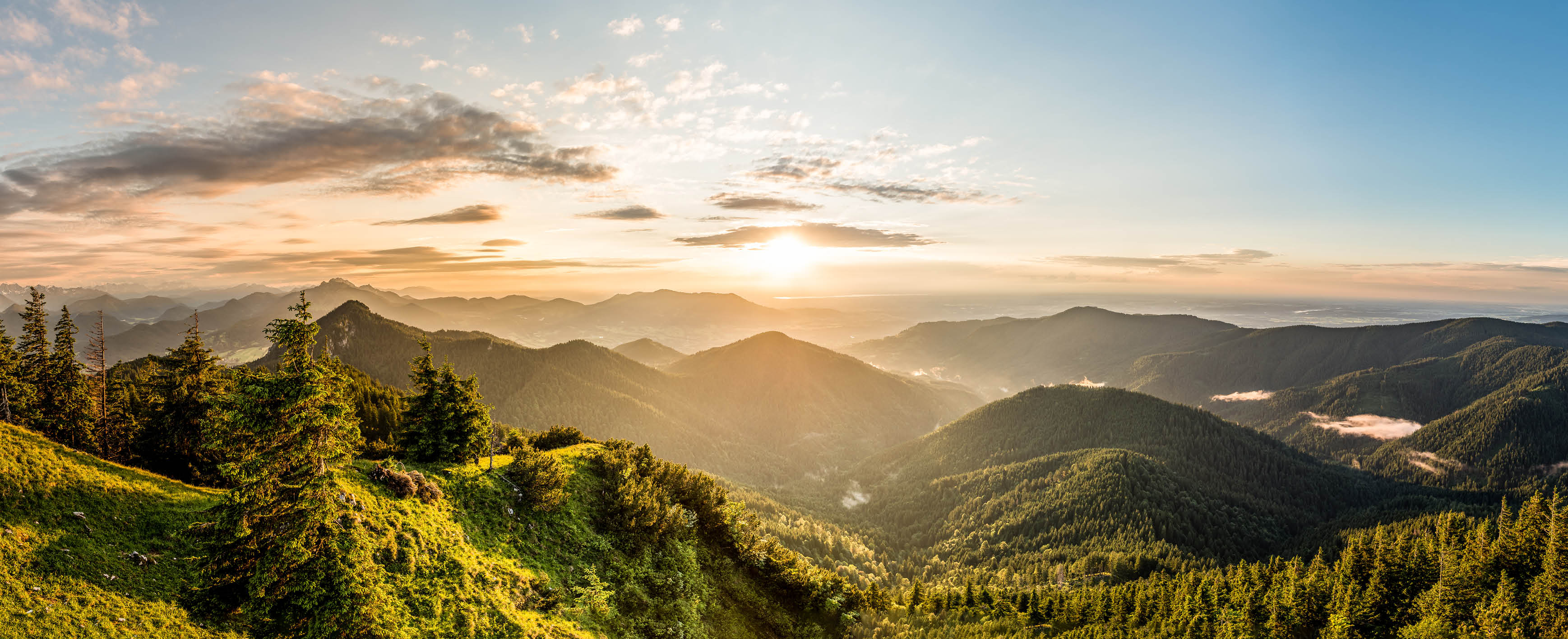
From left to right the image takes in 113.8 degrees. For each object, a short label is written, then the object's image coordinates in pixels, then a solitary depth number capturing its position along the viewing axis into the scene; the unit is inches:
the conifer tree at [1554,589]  2662.4
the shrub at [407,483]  1509.6
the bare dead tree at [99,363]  1973.4
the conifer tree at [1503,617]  2812.5
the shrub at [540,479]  1952.5
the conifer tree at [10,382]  1755.7
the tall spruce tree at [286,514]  1005.2
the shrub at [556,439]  2824.8
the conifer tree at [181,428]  1856.5
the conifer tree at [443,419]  1889.8
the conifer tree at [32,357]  1868.8
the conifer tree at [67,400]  1921.8
